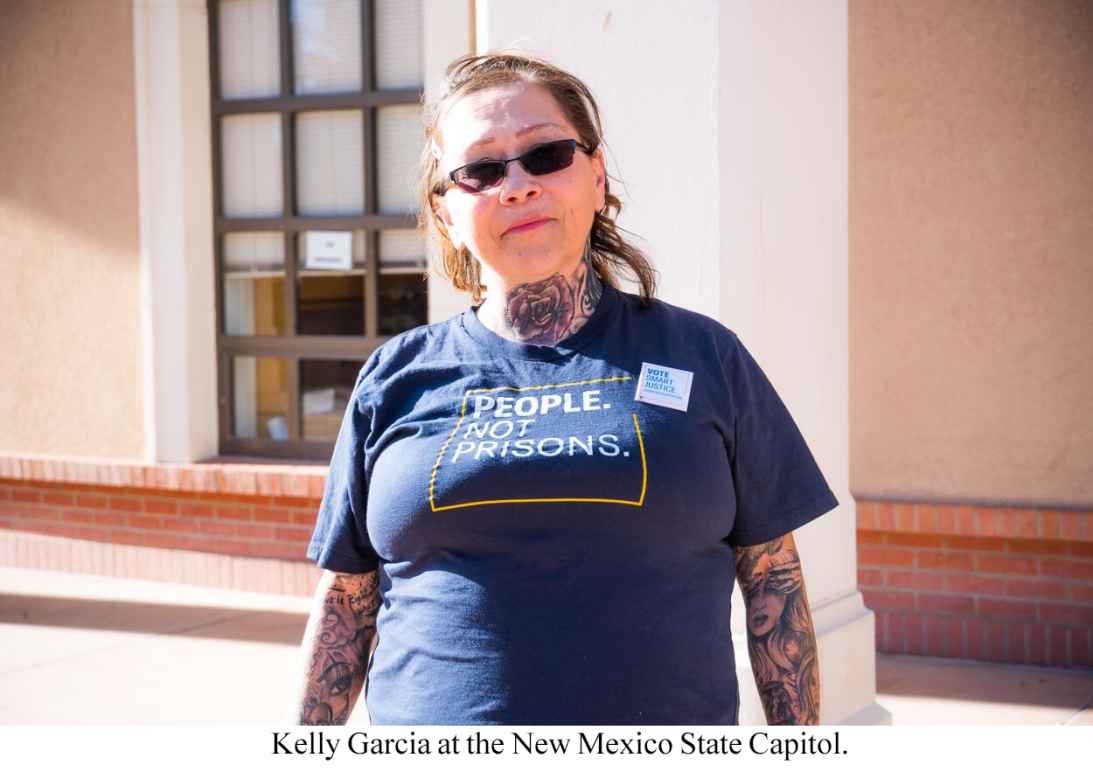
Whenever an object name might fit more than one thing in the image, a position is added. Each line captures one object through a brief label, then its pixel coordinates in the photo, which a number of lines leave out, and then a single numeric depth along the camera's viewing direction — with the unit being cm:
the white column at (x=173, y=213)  650
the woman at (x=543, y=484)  167
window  643
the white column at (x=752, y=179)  298
